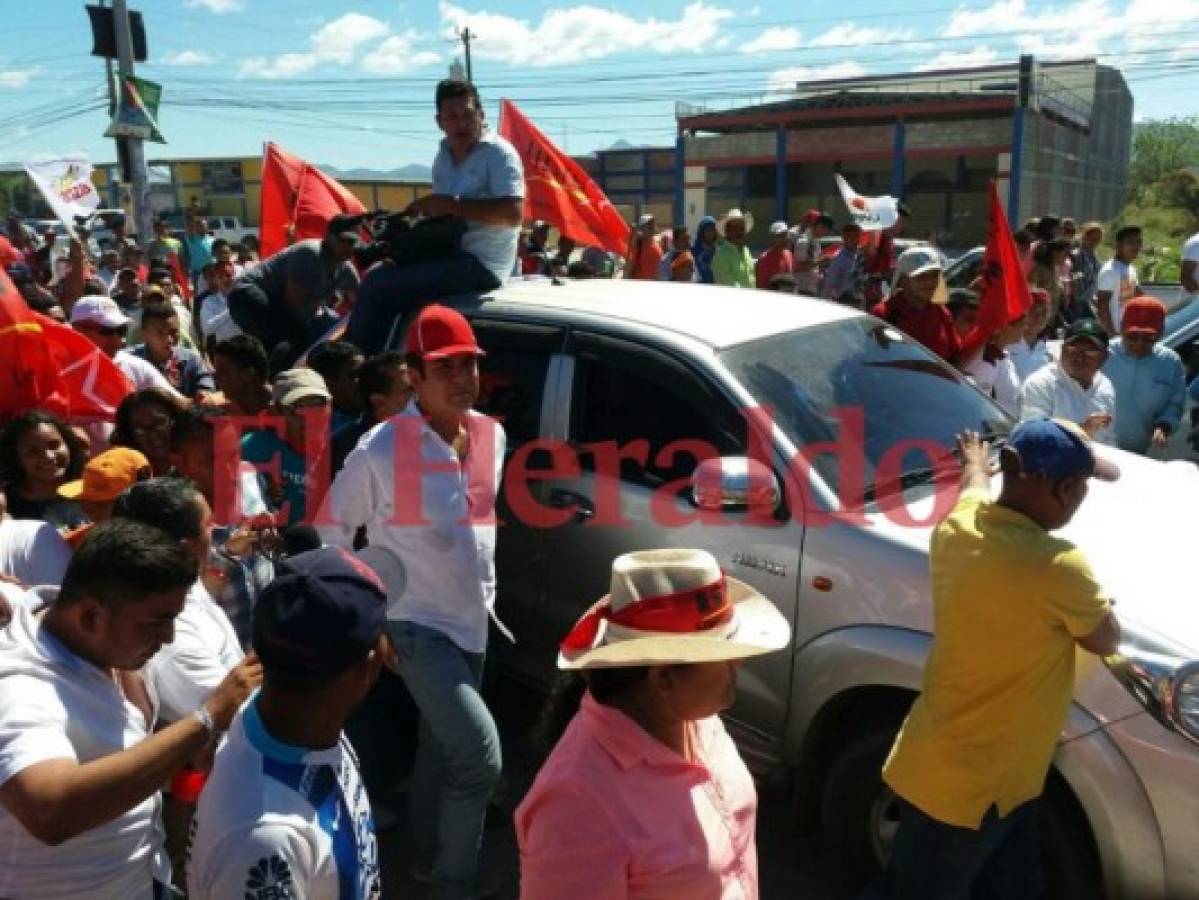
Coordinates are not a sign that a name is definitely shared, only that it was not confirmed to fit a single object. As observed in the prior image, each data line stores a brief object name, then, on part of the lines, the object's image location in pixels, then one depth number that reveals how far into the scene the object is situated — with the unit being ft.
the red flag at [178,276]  37.70
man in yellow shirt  7.52
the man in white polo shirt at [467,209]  14.87
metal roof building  131.44
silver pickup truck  8.43
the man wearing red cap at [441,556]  9.82
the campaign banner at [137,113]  43.11
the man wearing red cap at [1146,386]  16.33
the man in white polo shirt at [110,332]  16.38
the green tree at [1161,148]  263.29
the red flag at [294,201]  21.36
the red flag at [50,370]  12.84
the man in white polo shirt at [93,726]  5.60
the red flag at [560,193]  21.09
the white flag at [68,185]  36.63
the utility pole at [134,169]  46.44
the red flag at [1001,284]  16.87
